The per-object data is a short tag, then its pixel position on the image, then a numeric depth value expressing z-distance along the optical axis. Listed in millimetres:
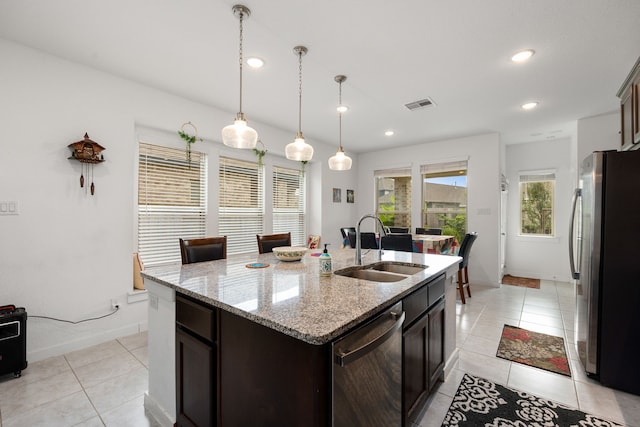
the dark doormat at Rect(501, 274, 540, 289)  5074
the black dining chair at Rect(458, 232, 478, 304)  3949
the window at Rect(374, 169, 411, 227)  6191
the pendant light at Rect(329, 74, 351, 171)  3093
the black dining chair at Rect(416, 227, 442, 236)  5254
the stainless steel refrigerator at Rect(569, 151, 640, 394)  2045
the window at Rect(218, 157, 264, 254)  4203
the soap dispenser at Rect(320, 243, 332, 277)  1742
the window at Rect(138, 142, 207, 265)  3393
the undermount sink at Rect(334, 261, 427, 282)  1953
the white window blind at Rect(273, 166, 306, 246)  5047
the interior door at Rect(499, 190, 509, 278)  5281
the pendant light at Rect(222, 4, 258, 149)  2027
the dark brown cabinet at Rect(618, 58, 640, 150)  2535
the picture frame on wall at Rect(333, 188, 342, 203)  6030
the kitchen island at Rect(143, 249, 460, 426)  999
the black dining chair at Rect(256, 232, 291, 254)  3079
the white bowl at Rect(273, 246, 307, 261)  2295
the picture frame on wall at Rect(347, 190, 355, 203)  6512
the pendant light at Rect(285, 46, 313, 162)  2506
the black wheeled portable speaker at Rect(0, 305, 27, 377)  2160
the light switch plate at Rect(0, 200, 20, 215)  2381
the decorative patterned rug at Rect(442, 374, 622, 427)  1780
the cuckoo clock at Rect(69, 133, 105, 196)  2688
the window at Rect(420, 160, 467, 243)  5457
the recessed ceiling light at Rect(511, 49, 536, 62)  2490
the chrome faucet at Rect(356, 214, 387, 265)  2073
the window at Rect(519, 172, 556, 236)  5492
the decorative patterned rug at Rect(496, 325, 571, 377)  2480
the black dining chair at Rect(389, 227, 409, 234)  5750
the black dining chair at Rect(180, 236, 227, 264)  2412
